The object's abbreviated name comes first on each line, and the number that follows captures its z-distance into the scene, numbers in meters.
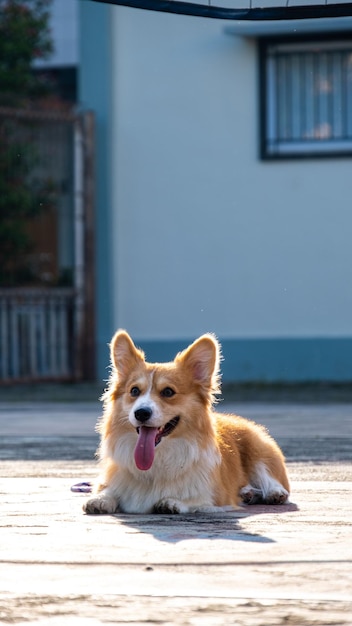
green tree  16.31
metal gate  16.25
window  16.66
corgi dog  6.34
